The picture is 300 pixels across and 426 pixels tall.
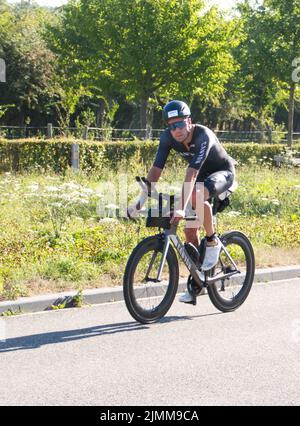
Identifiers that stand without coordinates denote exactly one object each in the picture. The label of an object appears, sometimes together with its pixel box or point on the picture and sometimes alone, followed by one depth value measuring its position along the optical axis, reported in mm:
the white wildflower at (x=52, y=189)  10364
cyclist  6602
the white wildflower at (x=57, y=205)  10148
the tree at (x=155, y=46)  29844
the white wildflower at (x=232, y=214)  11264
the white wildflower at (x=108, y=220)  10352
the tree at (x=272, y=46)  29641
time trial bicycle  6414
